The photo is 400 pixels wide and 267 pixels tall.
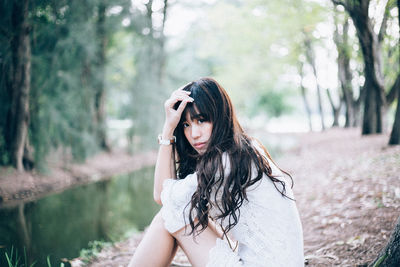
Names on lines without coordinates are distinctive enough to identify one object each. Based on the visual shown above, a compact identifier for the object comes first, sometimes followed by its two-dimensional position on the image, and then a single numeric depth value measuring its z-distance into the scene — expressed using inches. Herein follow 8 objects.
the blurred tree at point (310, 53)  502.4
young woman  65.9
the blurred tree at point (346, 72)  386.8
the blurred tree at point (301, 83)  622.3
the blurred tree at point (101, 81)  379.9
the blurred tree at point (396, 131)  210.5
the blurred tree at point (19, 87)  213.3
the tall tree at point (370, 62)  225.1
